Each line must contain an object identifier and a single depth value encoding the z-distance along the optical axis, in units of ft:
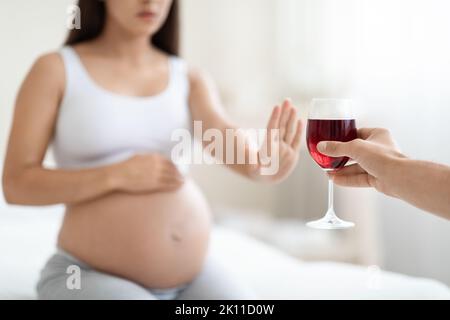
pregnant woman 4.46
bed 5.18
